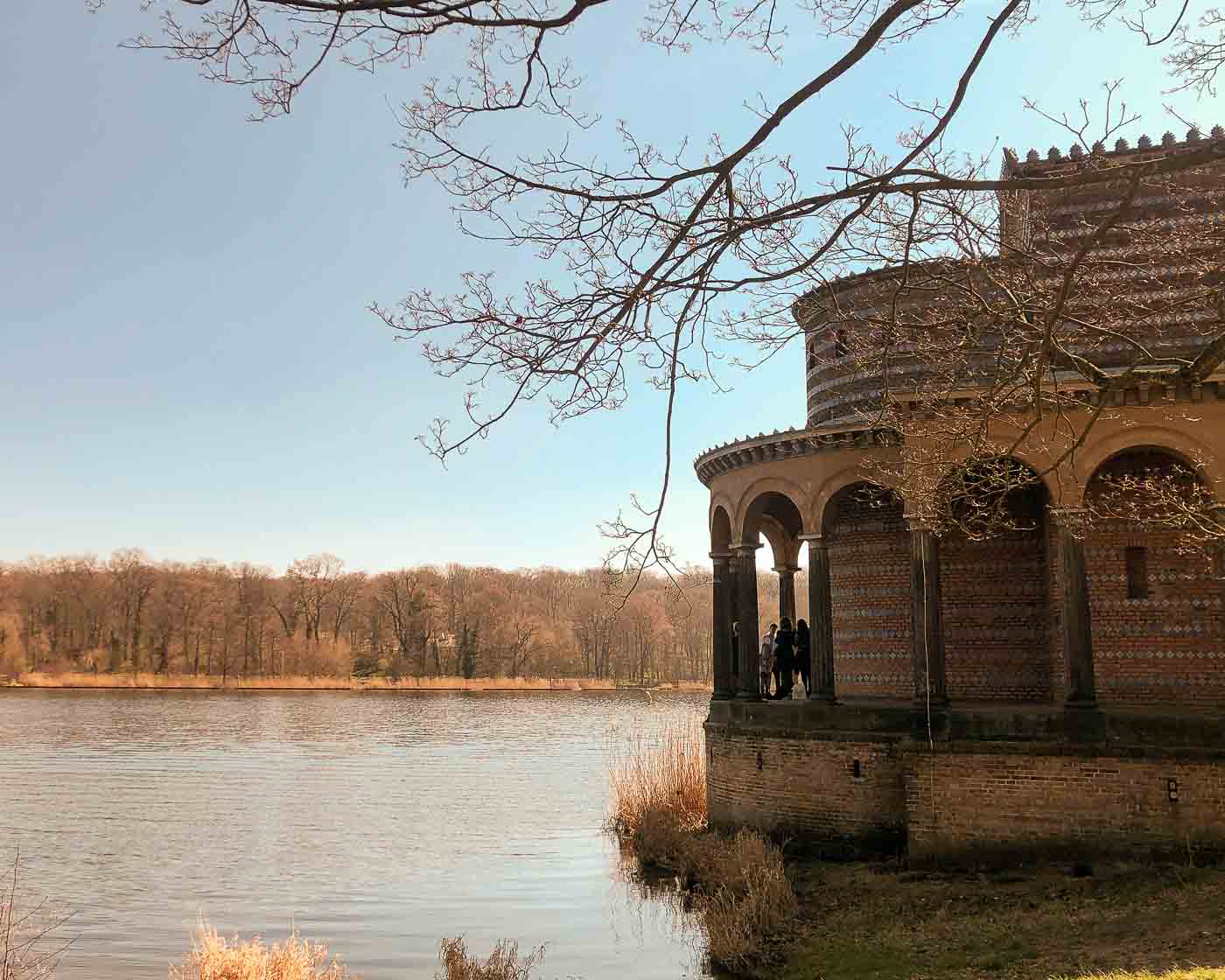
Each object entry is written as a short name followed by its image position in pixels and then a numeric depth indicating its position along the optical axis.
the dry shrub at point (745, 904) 12.56
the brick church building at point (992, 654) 14.05
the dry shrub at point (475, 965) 10.83
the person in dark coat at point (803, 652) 19.89
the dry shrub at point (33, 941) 11.35
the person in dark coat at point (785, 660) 19.64
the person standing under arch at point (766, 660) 19.95
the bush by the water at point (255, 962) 10.29
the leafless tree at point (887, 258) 5.86
